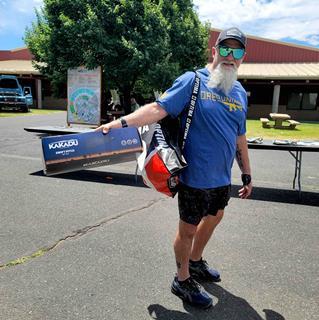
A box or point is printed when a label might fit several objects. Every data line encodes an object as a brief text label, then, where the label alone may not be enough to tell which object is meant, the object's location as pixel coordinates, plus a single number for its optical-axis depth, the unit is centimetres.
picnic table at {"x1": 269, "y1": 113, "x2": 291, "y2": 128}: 1656
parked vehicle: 2233
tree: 1138
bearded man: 241
